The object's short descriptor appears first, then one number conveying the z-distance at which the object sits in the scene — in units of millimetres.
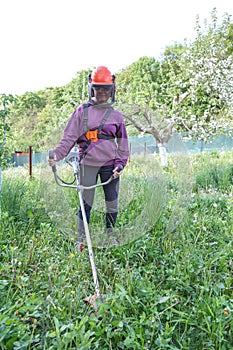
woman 2617
